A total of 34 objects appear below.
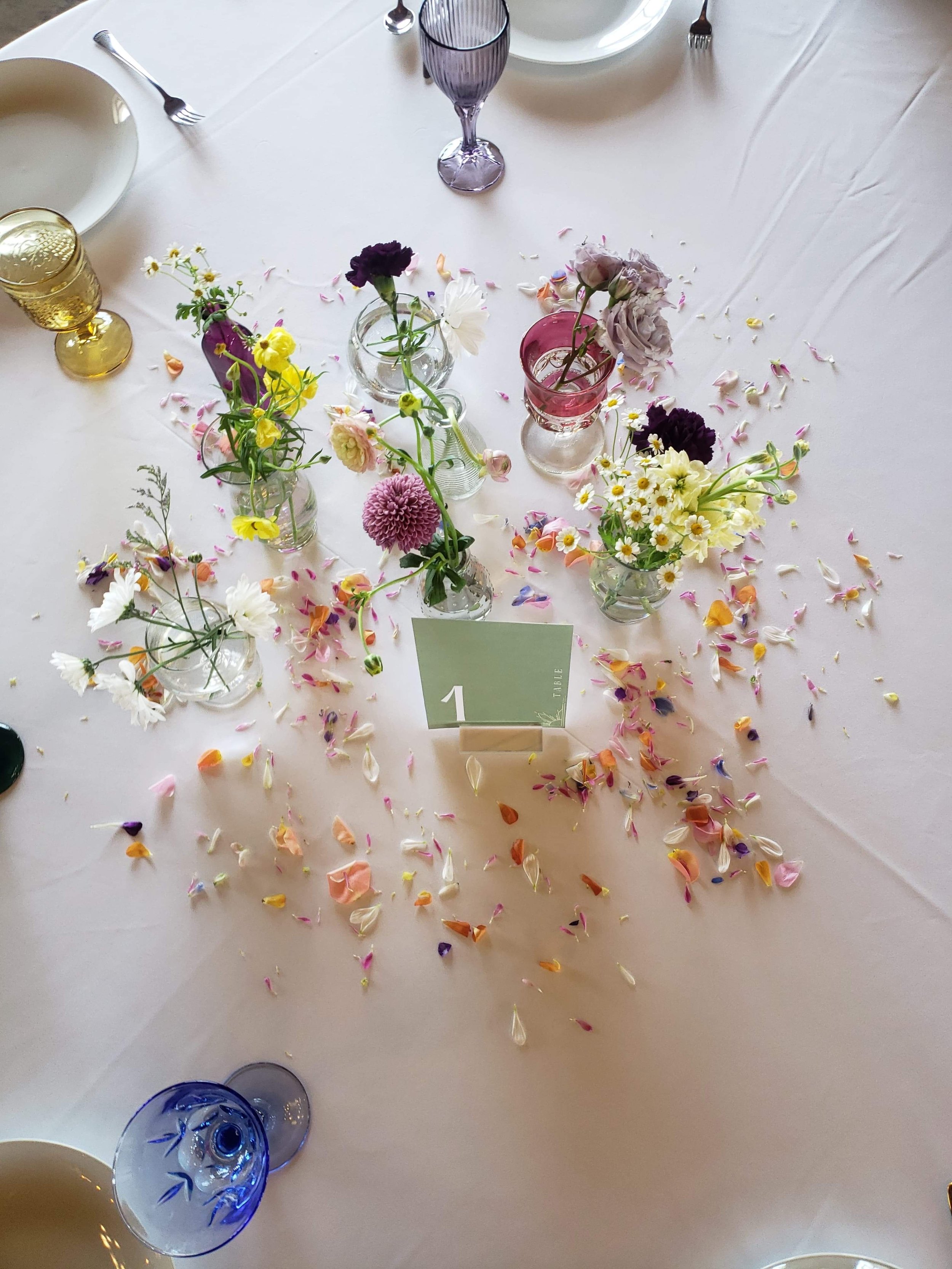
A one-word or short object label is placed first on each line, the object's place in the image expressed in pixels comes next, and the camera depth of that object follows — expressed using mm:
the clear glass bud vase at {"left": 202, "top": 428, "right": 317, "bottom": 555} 1051
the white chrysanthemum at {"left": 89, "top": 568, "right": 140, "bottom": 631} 793
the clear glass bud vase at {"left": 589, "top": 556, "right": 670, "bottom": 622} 987
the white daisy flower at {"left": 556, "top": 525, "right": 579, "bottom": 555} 896
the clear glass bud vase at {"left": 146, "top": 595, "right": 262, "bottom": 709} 941
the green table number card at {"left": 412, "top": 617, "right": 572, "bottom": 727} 934
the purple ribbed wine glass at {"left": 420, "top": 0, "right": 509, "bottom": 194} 1081
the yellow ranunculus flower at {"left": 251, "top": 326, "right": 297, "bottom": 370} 804
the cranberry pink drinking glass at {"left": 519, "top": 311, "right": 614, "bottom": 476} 973
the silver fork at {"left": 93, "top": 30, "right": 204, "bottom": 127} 1283
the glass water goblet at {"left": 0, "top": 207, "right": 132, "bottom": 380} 1081
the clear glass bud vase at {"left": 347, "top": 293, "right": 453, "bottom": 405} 1075
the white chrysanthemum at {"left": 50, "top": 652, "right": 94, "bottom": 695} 808
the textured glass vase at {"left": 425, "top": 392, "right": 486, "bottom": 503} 1053
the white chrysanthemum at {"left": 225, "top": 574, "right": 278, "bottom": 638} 792
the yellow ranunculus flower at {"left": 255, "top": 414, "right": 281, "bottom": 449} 828
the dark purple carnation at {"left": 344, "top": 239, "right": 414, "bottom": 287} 830
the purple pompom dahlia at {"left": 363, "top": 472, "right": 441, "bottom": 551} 792
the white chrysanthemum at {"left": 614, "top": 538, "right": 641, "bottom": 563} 850
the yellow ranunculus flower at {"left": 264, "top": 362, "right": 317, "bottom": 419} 837
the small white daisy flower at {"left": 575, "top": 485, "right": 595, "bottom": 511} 856
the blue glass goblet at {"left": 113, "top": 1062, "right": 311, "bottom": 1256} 751
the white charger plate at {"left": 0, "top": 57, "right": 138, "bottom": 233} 1238
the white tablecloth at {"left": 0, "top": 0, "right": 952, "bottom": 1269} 877
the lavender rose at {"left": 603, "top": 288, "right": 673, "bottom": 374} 824
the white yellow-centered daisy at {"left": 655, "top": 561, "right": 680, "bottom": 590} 888
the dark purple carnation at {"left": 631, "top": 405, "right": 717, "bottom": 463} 790
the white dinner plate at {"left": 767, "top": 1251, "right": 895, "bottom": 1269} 822
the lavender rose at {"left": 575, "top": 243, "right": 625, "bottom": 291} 843
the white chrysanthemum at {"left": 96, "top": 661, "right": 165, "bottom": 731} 785
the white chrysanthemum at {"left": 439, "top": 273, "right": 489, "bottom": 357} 832
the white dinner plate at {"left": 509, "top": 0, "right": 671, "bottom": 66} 1271
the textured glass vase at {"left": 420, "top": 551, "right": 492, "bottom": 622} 1012
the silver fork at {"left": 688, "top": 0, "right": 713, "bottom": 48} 1280
